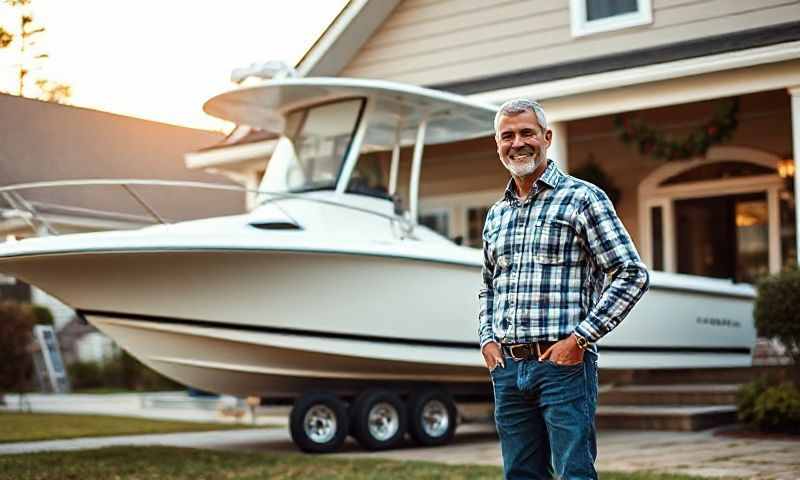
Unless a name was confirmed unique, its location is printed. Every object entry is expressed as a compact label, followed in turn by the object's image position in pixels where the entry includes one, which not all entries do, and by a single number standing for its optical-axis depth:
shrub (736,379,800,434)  9.49
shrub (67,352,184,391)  22.80
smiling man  3.62
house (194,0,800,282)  10.87
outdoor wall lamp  13.02
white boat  8.46
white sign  21.73
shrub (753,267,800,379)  9.68
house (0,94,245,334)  8.53
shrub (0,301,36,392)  17.05
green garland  12.05
